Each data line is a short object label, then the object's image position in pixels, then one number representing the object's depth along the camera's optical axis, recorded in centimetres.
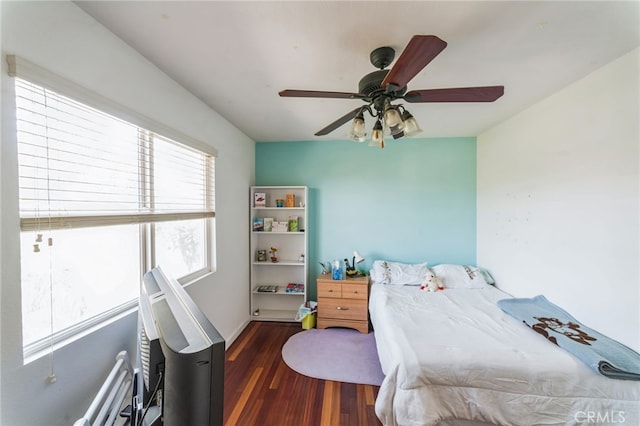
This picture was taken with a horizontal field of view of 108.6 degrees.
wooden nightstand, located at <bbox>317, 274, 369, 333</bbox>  275
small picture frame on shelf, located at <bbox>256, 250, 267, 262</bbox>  322
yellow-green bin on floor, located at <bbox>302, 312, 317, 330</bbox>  284
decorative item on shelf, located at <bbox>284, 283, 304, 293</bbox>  311
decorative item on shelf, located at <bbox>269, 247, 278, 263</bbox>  321
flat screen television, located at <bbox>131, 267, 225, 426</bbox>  51
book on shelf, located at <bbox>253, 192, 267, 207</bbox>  316
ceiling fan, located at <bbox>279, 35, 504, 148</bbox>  131
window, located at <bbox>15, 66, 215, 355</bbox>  94
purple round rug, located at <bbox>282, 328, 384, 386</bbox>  206
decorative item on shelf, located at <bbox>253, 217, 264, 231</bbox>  314
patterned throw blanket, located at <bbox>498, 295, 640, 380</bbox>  130
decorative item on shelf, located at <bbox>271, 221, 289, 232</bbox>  314
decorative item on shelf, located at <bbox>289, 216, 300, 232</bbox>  314
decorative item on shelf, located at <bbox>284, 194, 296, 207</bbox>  316
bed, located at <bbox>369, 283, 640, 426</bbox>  130
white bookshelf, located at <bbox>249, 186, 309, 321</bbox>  320
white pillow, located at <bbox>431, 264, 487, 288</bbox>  269
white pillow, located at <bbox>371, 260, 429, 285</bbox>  283
